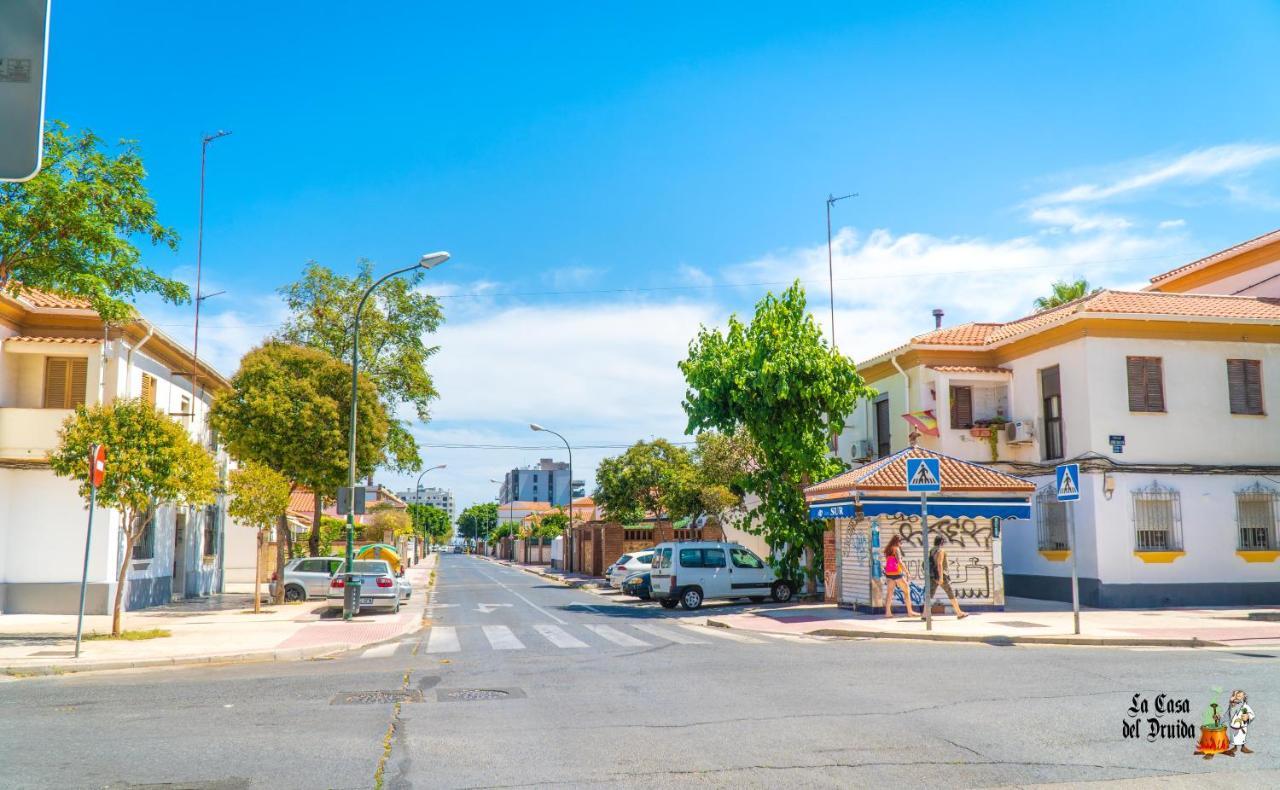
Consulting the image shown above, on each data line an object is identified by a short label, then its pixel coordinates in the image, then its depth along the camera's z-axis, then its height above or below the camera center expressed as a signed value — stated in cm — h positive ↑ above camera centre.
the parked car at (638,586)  3017 -230
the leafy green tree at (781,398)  2544 +301
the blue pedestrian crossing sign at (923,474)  1789 +70
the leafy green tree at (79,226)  1555 +462
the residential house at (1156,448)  2400 +164
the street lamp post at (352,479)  2256 +77
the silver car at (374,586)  2519 -191
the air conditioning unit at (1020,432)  2698 +224
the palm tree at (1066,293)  3766 +847
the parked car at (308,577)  2931 -194
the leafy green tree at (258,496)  2452 +41
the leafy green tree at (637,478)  5147 +180
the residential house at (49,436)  2283 +178
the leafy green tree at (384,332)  3678 +683
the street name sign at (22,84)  439 +193
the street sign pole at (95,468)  1581 +72
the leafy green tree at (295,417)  2738 +269
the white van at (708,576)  2606 -170
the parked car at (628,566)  3528 -197
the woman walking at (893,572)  2072 -126
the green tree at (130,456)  1733 +100
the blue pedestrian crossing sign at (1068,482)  1659 +52
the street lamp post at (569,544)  6010 -198
